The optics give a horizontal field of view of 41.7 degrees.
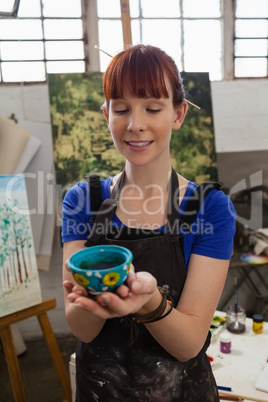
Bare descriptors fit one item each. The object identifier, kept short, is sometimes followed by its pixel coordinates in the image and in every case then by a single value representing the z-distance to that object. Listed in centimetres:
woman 99
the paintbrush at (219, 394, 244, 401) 149
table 156
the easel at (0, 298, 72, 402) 213
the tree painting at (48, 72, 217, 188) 287
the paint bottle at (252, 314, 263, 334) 204
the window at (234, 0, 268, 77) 370
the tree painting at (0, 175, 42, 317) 222
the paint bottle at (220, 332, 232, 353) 184
